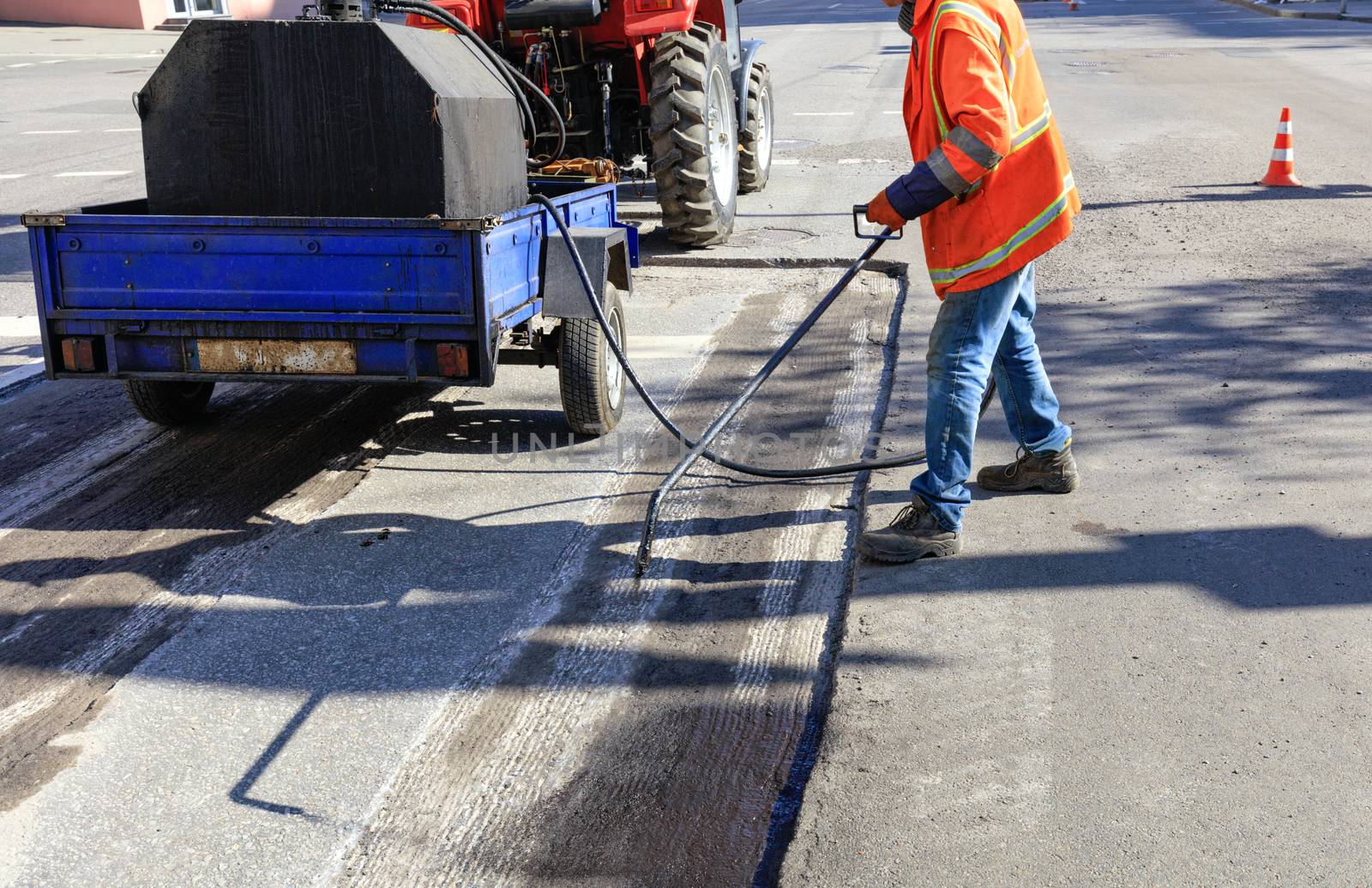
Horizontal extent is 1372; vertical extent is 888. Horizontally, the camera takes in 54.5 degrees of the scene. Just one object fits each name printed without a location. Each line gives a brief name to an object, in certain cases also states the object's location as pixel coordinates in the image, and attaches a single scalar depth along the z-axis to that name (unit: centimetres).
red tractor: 905
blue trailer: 488
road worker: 404
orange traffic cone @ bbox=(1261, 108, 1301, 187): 1155
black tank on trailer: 520
